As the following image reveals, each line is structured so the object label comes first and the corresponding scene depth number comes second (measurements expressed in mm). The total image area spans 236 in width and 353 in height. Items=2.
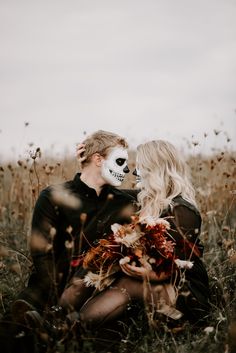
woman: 2820
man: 3193
